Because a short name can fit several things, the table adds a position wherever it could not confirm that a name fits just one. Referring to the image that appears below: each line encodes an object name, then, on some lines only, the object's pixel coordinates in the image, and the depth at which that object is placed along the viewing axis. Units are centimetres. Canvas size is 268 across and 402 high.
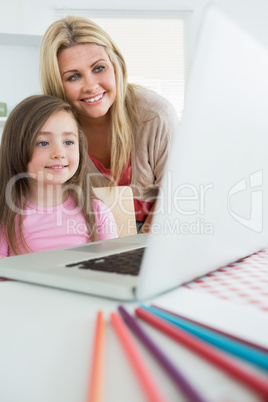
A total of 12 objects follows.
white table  23
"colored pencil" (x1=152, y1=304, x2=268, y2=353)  25
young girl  116
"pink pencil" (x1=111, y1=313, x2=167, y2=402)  20
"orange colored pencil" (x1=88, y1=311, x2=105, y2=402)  22
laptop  33
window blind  297
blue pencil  22
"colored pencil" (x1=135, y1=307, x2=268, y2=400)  20
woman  133
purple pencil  19
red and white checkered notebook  39
